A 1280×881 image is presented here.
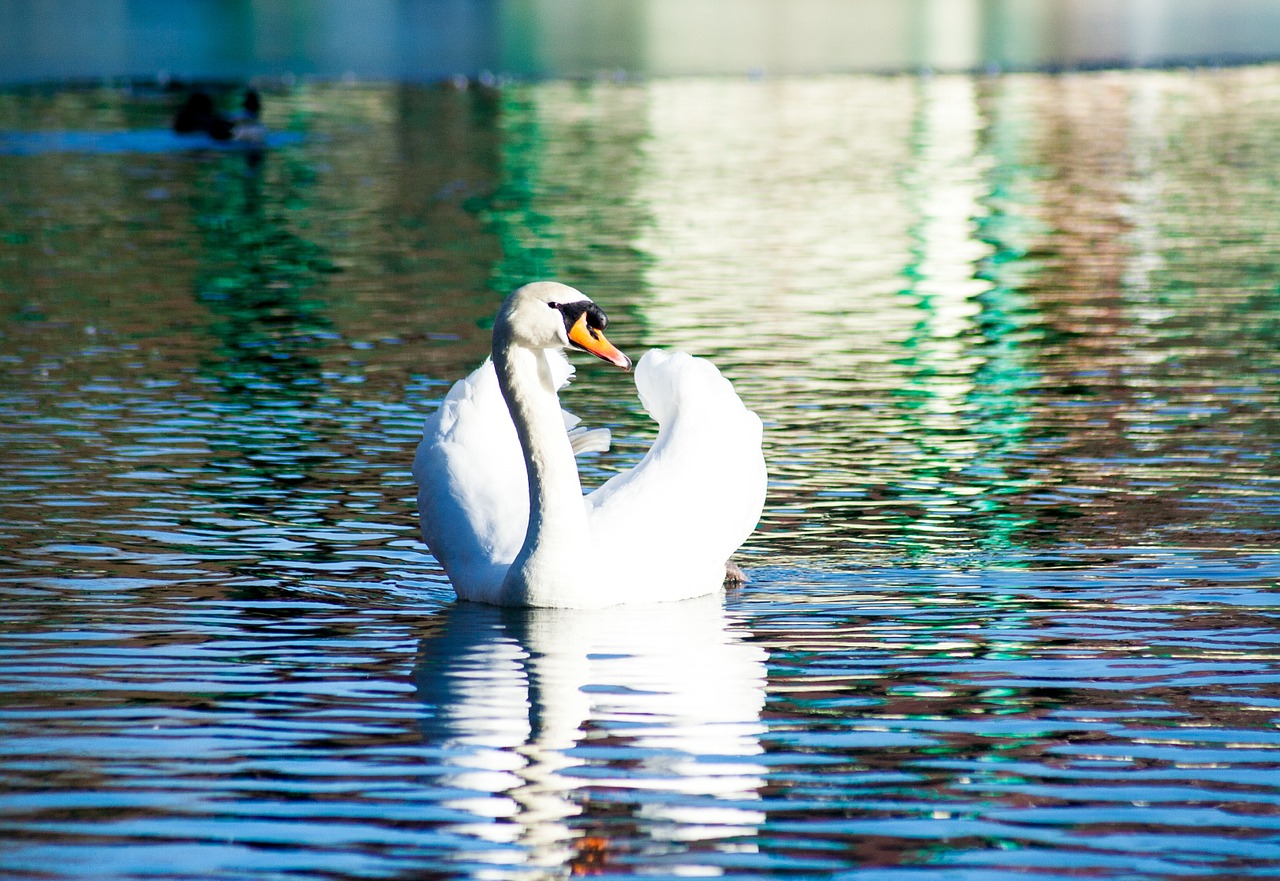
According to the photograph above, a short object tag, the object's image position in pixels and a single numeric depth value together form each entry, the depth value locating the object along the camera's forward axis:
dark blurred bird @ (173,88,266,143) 74.50
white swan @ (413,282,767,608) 18.77
